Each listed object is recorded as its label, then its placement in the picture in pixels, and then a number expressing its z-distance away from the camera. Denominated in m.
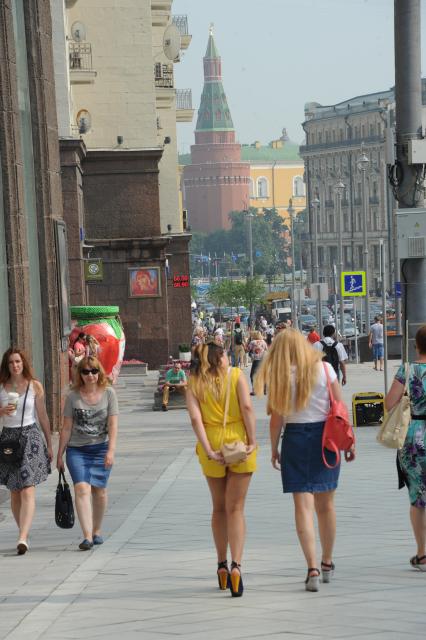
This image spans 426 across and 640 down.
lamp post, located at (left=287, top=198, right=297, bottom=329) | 71.32
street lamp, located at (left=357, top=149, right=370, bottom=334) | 67.04
